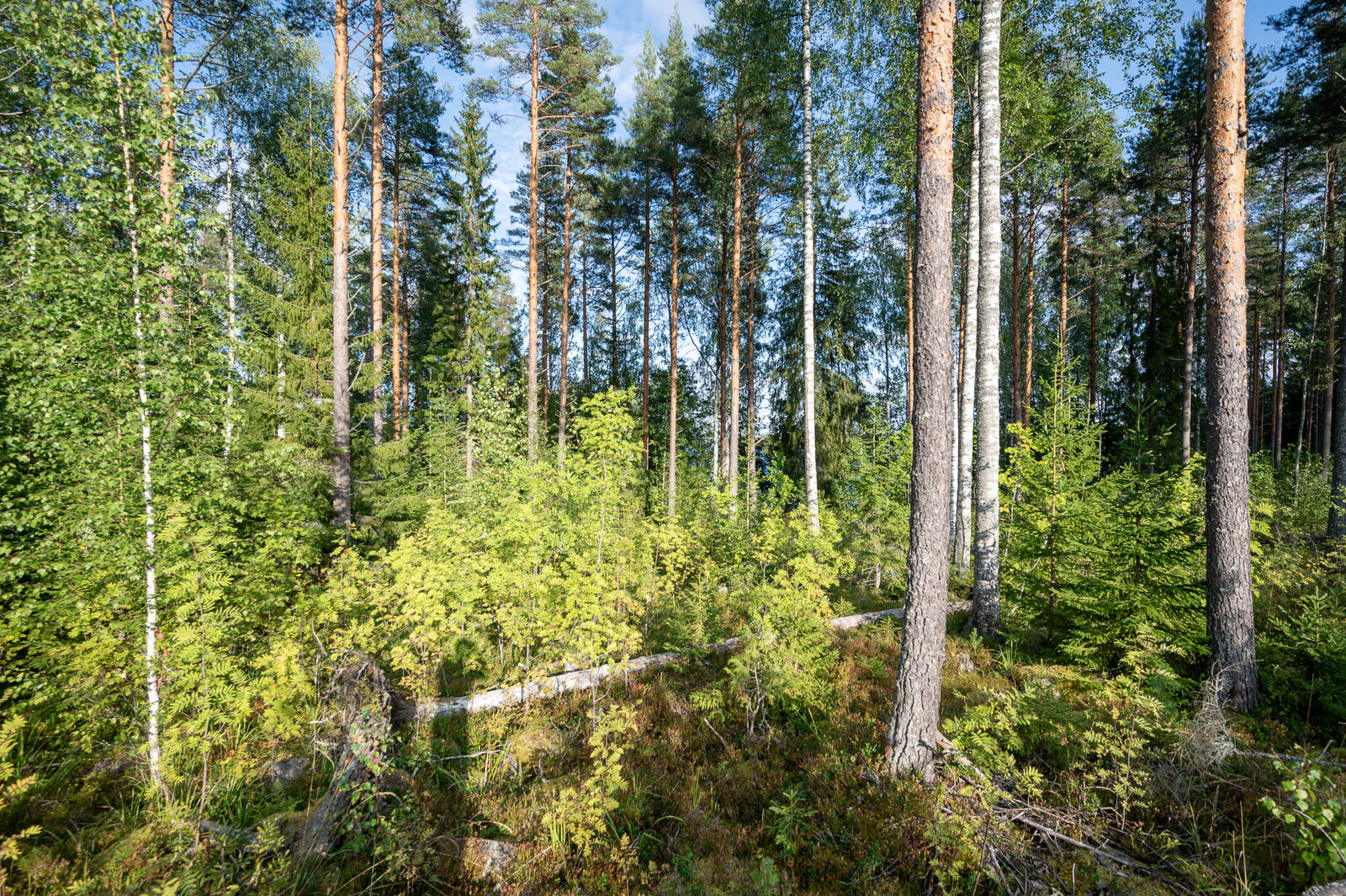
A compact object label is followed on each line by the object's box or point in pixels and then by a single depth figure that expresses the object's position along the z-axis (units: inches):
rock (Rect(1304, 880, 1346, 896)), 100.5
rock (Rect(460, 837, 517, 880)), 133.6
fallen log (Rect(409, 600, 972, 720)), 204.7
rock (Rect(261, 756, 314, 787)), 166.4
